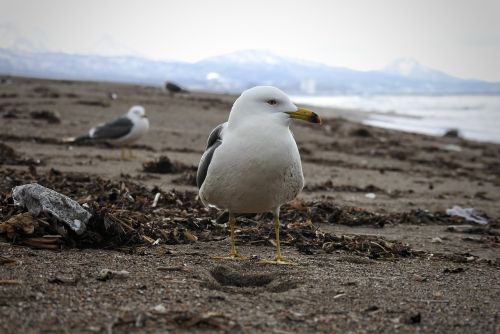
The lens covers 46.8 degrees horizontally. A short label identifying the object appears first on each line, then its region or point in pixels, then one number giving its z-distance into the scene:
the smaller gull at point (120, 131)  10.96
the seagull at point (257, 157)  3.71
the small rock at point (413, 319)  2.85
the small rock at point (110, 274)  3.29
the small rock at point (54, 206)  4.08
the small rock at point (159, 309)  2.76
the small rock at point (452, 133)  19.01
